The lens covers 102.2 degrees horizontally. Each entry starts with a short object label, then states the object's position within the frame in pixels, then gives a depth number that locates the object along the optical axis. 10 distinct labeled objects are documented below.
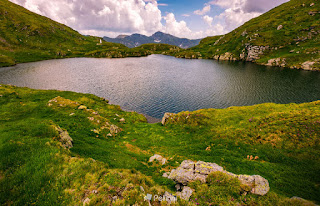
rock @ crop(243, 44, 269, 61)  191.36
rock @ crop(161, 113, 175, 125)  41.56
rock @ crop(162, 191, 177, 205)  11.43
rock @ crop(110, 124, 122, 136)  32.86
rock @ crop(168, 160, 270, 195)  13.36
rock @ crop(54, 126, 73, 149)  19.55
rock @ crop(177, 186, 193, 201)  13.01
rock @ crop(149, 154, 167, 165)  22.47
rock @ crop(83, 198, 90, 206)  10.33
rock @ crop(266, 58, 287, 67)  151.75
